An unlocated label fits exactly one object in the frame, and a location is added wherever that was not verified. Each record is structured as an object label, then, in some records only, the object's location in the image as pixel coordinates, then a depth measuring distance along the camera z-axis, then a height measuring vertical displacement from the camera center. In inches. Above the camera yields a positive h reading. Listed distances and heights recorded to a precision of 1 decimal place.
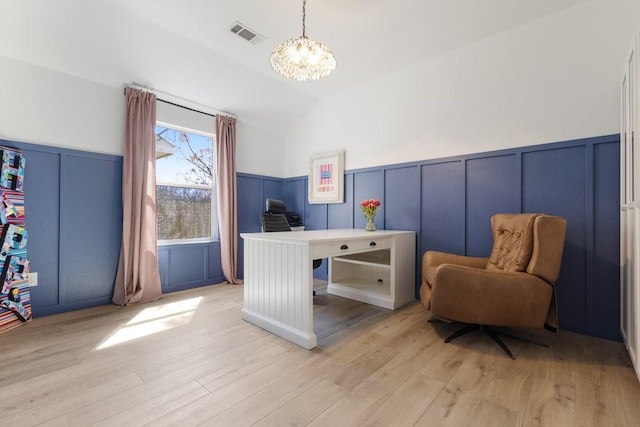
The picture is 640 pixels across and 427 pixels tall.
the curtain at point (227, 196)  157.2 +10.4
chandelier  84.5 +48.6
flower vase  126.6 -4.9
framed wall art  161.3 +21.7
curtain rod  128.7 +57.8
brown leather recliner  76.4 -21.0
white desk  82.9 -22.4
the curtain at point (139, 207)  122.3 +3.3
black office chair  129.8 -2.4
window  142.4 +16.2
